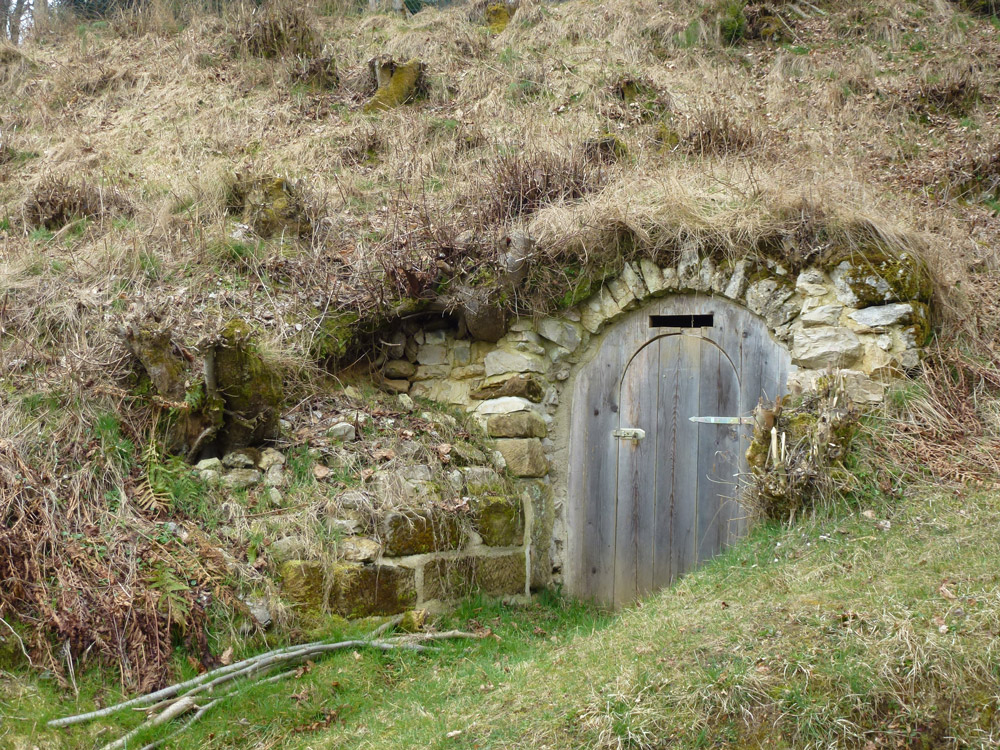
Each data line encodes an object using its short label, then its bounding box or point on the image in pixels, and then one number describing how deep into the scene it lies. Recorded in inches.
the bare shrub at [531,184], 224.5
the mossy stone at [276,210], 230.7
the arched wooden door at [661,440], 193.9
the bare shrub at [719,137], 266.4
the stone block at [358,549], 161.9
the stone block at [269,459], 176.4
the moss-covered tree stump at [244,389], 171.5
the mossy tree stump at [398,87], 335.9
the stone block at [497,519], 185.2
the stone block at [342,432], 185.9
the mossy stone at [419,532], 167.6
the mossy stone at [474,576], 173.6
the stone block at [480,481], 187.9
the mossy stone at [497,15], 420.8
